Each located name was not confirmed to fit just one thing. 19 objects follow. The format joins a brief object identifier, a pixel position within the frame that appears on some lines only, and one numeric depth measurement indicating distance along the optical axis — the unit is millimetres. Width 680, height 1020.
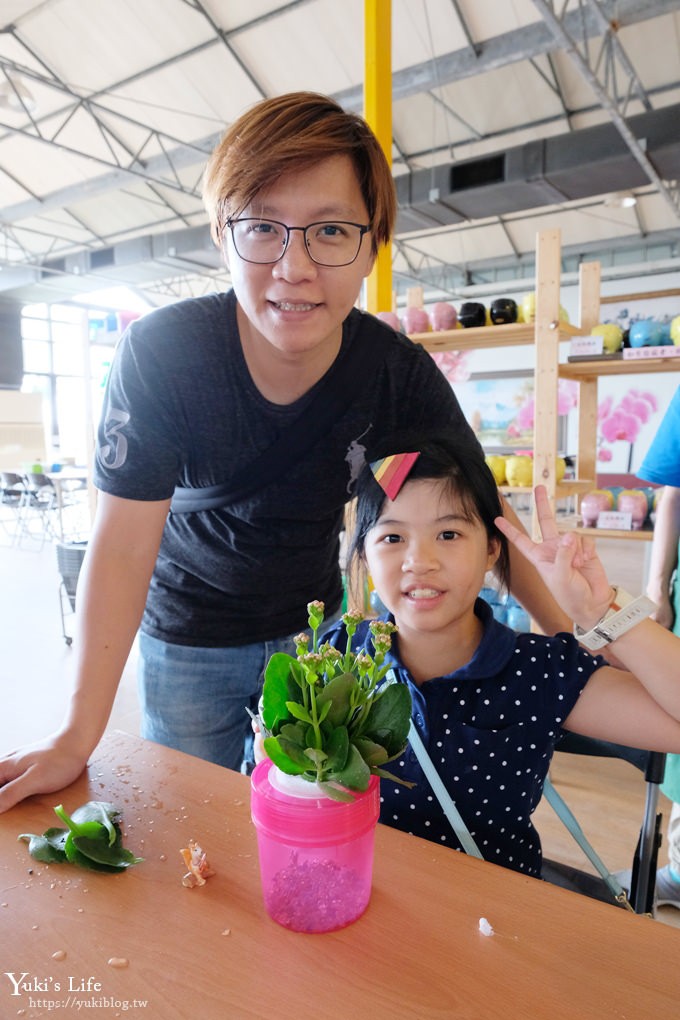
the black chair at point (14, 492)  9414
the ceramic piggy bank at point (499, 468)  3572
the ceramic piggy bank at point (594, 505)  3189
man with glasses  991
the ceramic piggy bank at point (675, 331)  2943
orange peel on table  758
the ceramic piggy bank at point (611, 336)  3082
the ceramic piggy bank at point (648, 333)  2898
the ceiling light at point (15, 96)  6059
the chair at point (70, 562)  3768
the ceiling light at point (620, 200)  7508
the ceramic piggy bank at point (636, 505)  3102
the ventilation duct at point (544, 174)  6008
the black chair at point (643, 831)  1126
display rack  2912
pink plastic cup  628
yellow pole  3162
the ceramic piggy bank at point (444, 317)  3411
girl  1031
